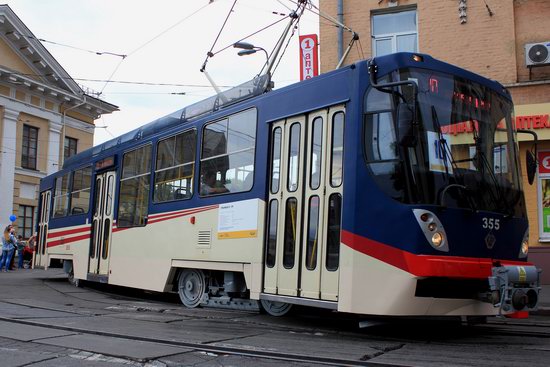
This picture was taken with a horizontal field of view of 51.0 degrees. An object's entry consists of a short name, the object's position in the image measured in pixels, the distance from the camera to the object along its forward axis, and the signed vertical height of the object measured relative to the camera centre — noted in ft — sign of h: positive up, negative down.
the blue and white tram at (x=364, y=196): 19.94 +2.94
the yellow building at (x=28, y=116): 101.14 +27.26
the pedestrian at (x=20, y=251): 76.95 +1.48
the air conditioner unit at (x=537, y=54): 43.96 +16.96
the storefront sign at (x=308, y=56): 51.37 +19.05
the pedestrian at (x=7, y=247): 67.56 +1.70
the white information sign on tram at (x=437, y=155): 20.36 +4.18
